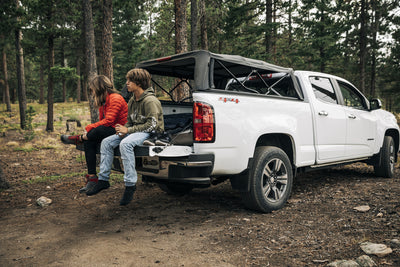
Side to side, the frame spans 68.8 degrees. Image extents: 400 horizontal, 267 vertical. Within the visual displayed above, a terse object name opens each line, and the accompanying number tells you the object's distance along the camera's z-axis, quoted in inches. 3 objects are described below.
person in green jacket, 134.6
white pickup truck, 125.9
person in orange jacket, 151.3
